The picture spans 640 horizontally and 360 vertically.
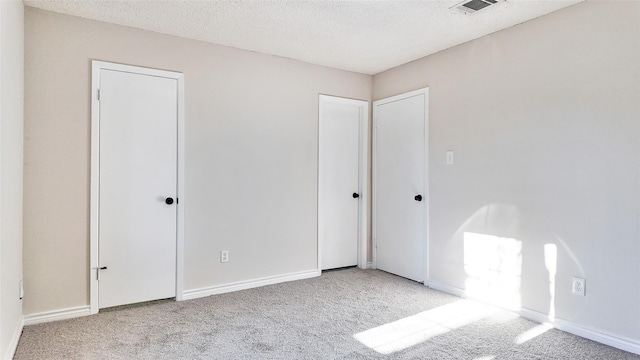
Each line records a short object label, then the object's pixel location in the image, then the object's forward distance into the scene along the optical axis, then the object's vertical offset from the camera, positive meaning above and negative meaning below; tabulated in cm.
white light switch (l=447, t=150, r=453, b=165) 365 +23
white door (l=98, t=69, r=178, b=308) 310 -8
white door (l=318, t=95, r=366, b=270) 437 -1
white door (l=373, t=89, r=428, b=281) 400 -4
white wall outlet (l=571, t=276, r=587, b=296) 266 -77
